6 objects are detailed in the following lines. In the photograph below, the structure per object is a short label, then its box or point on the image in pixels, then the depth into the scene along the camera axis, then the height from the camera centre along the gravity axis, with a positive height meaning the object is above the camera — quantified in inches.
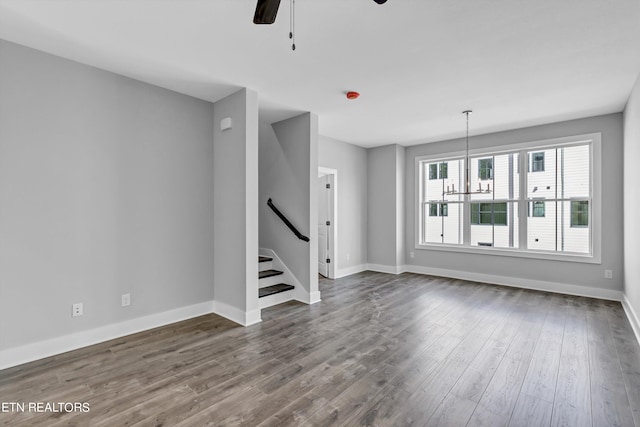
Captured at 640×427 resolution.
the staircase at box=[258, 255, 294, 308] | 165.0 -44.4
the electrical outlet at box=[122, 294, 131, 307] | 124.1 -36.2
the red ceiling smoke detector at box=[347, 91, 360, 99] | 143.3 +55.9
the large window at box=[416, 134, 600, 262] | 187.8 +7.1
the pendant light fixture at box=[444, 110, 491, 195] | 171.6 +34.2
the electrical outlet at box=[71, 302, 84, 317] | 111.3 -36.0
